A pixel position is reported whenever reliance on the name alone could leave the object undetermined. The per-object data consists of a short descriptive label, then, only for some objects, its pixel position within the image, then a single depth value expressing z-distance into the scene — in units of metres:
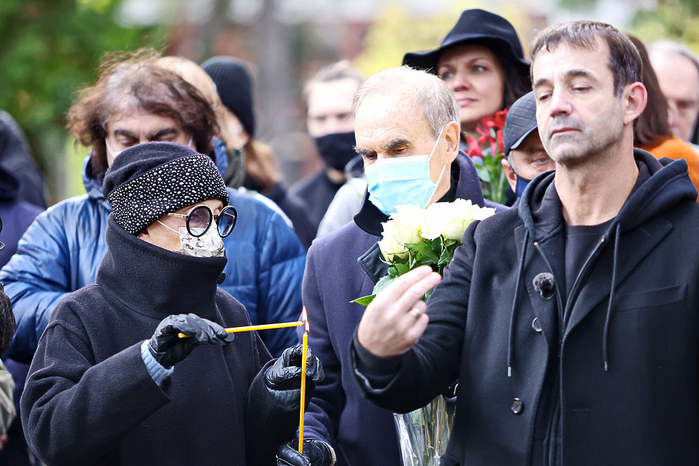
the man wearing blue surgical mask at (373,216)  7.86
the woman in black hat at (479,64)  10.84
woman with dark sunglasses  6.41
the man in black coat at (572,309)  5.57
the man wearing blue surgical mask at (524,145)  8.84
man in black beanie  13.71
